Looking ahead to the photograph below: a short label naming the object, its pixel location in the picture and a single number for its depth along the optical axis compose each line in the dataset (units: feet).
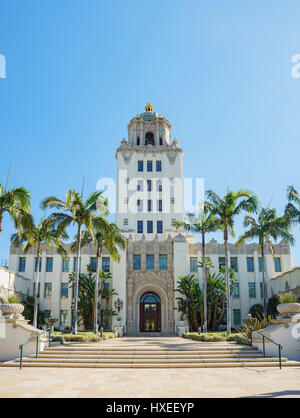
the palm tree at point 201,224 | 96.07
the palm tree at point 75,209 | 74.28
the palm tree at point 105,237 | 78.43
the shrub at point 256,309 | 116.81
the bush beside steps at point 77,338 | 63.52
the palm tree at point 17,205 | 59.88
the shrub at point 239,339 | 60.67
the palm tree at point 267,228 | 96.48
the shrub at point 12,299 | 62.39
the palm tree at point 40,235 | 63.40
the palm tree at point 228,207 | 83.56
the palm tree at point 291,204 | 82.79
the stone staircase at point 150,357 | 48.88
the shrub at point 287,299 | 59.93
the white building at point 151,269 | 116.47
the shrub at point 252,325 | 61.63
